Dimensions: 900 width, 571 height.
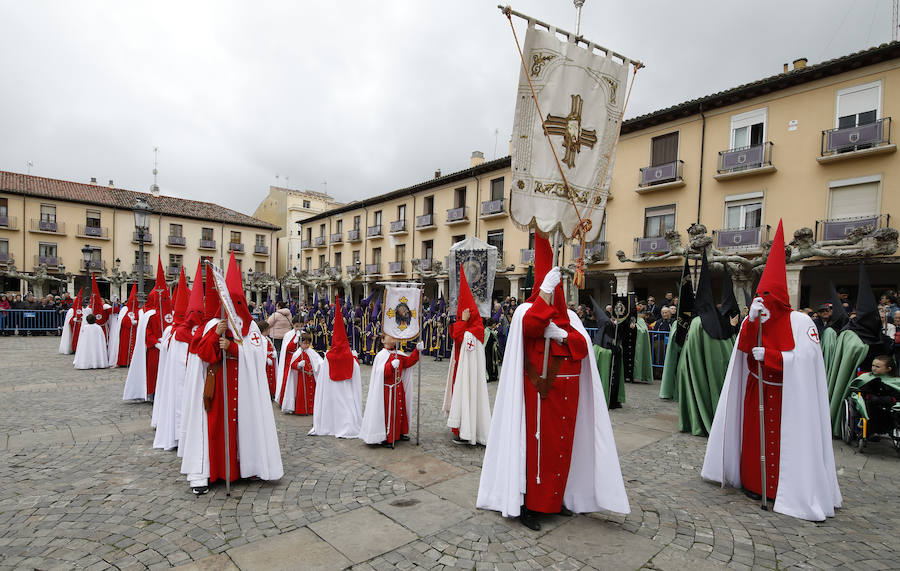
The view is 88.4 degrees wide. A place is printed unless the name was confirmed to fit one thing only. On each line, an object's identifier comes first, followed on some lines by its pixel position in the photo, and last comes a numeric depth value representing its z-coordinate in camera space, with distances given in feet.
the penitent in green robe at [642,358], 34.96
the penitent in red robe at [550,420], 11.48
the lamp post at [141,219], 35.72
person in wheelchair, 17.42
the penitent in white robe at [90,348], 35.88
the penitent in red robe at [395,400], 18.01
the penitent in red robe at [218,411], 13.51
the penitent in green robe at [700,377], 19.77
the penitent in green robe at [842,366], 19.17
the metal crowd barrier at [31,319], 61.87
